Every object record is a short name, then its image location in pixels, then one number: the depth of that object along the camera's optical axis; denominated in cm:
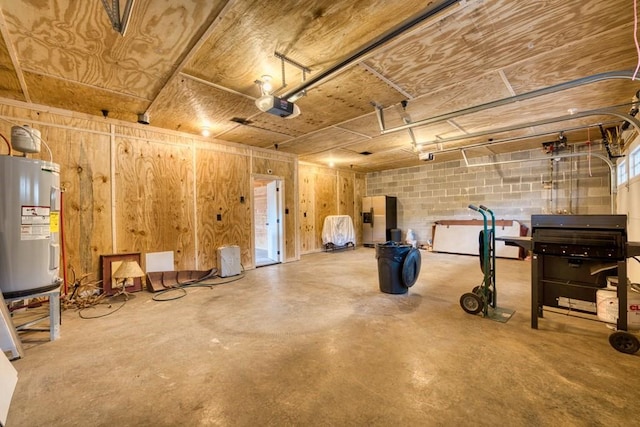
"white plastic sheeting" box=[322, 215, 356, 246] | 745
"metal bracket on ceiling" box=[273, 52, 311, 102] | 233
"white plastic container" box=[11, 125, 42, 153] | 246
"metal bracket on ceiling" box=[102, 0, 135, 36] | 167
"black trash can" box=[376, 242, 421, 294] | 355
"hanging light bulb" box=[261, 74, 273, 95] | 268
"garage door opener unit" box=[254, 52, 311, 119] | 251
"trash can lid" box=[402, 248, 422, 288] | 353
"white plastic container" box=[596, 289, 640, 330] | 209
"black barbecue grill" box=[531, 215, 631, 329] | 212
